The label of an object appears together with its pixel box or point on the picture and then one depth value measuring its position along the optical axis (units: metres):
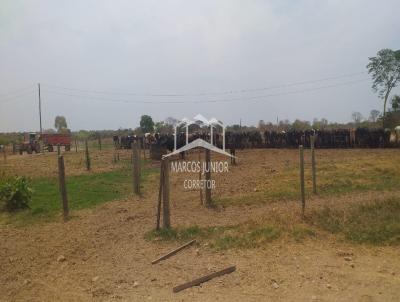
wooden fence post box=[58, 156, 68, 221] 7.68
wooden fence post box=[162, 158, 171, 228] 6.34
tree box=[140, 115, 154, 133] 50.41
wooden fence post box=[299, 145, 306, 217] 6.70
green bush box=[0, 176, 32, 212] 8.88
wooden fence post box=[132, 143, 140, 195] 9.90
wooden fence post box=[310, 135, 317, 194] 8.74
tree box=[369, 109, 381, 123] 40.99
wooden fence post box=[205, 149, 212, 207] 8.06
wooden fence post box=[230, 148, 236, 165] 16.55
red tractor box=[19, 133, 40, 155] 32.09
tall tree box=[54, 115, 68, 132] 68.75
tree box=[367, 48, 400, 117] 31.81
